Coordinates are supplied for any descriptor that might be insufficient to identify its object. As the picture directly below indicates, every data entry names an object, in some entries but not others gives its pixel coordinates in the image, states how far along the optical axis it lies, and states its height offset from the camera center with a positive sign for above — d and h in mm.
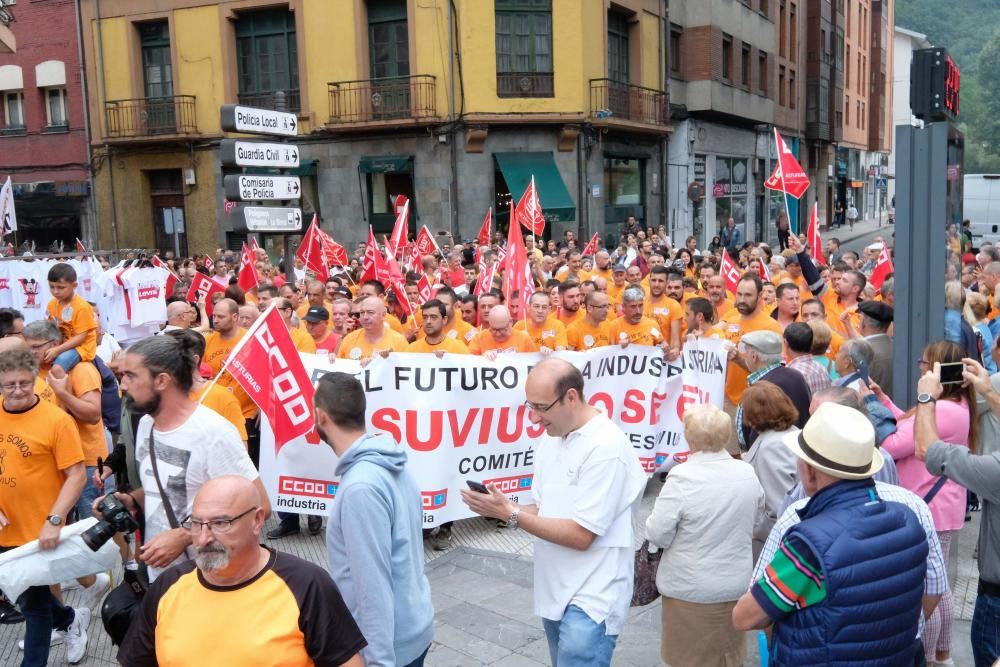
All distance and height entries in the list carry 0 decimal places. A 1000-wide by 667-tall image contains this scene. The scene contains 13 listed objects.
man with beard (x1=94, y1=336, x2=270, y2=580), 3686 -839
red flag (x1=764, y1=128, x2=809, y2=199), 10539 +391
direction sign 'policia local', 8234 +984
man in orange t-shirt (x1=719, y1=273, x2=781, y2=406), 7516 -866
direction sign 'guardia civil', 8266 +680
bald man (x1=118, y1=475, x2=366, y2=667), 2615 -1091
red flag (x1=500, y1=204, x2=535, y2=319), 8703 -520
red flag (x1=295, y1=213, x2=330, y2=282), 13406 -410
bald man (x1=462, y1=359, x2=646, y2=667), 3482 -1150
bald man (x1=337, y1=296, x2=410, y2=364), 7145 -903
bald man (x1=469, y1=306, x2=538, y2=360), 7559 -1002
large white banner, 6621 -1480
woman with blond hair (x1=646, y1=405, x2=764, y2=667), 3902 -1376
